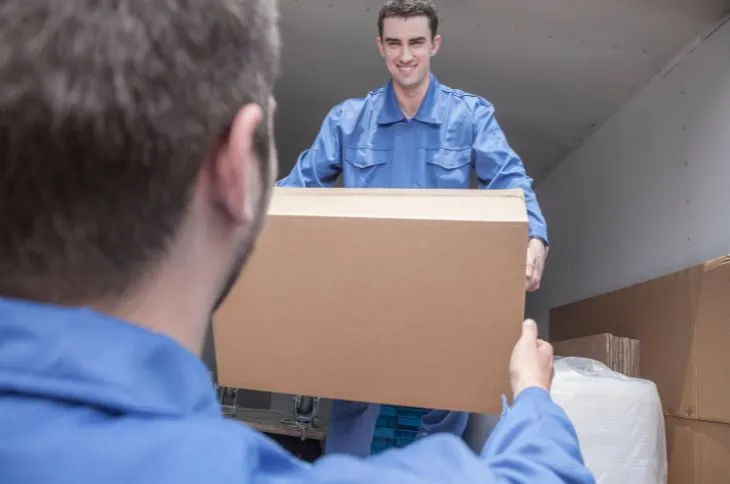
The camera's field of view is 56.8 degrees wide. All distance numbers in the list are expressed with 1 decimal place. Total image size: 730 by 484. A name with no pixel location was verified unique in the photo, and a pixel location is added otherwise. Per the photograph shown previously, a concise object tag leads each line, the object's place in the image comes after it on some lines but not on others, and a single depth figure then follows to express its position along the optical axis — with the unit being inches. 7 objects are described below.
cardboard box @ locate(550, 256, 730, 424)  54.6
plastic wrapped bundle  48.1
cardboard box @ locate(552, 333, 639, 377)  65.1
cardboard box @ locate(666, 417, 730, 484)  53.4
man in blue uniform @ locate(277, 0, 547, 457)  56.2
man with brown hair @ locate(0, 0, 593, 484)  10.8
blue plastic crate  64.7
